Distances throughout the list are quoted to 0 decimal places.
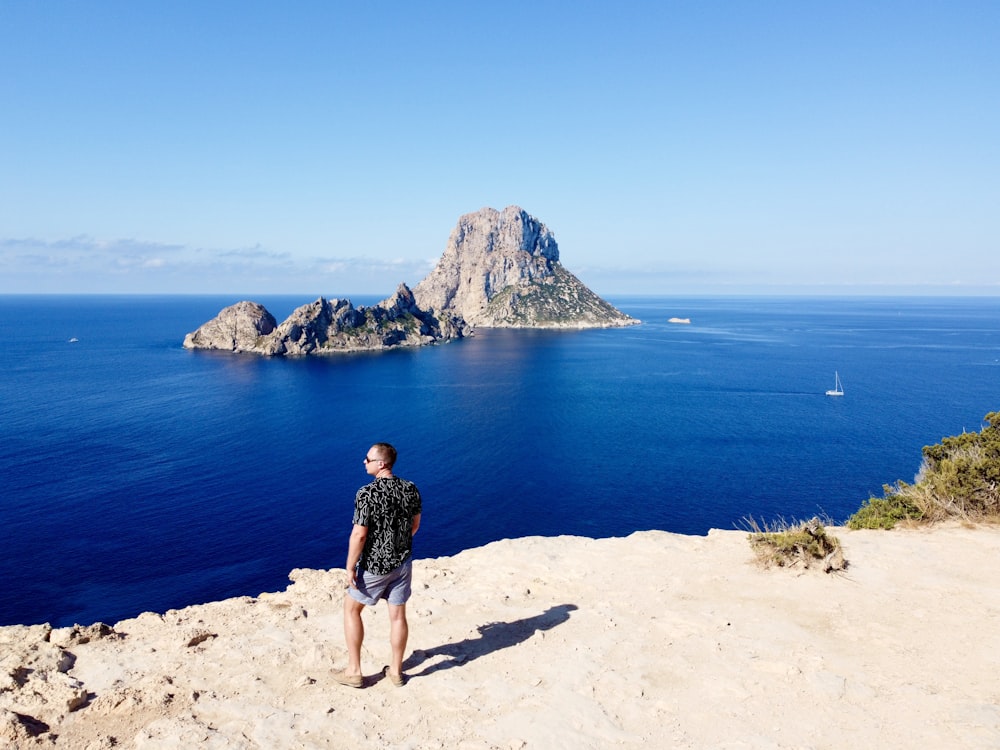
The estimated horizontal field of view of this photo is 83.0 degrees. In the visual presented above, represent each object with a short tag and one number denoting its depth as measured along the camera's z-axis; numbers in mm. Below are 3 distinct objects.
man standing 7844
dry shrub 12711
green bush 15719
